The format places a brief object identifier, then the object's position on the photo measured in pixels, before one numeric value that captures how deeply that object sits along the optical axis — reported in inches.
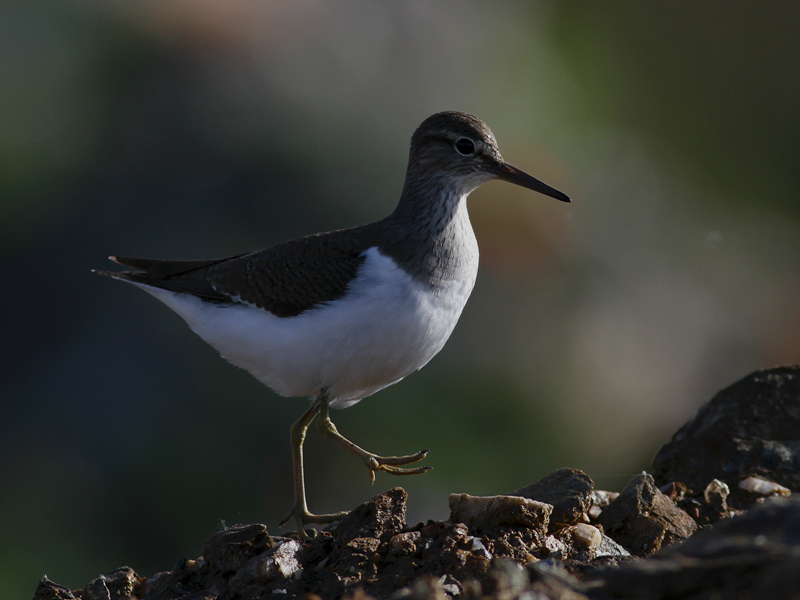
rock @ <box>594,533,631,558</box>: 312.4
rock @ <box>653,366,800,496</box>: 401.1
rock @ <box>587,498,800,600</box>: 171.5
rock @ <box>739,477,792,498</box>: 380.5
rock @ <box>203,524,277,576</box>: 324.8
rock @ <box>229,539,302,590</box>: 301.0
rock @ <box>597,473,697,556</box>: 330.3
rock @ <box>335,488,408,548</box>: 309.4
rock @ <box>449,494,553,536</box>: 305.0
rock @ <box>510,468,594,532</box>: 327.3
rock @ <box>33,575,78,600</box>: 329.4
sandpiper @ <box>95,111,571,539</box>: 388.5
